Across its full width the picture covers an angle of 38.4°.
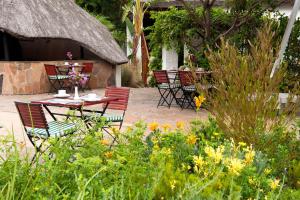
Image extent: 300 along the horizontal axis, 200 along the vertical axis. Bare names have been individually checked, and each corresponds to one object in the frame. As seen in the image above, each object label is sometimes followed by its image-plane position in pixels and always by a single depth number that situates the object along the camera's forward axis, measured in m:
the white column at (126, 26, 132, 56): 16.94
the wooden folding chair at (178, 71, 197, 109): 9.24
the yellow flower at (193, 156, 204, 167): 2.37
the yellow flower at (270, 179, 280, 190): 2.35
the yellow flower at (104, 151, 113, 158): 3.01
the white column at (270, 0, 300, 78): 7.53
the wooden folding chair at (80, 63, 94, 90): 13.05
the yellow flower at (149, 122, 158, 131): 3.46
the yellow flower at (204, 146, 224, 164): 2.33
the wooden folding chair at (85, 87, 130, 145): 6.66
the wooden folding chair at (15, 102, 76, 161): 4.75
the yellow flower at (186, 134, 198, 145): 3.33
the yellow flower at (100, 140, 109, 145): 3.12
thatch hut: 12.00
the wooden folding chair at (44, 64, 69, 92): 12.16
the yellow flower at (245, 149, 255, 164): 2.62
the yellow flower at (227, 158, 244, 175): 2.28
